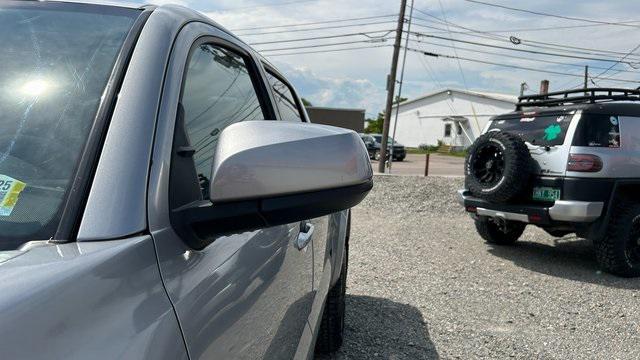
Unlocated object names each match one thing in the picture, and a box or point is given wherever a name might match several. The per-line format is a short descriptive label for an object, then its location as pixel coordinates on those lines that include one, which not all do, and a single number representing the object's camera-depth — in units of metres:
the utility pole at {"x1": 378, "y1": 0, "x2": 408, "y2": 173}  21.08
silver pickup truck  0.90
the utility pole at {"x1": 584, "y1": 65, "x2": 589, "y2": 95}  38.56
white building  46.53
